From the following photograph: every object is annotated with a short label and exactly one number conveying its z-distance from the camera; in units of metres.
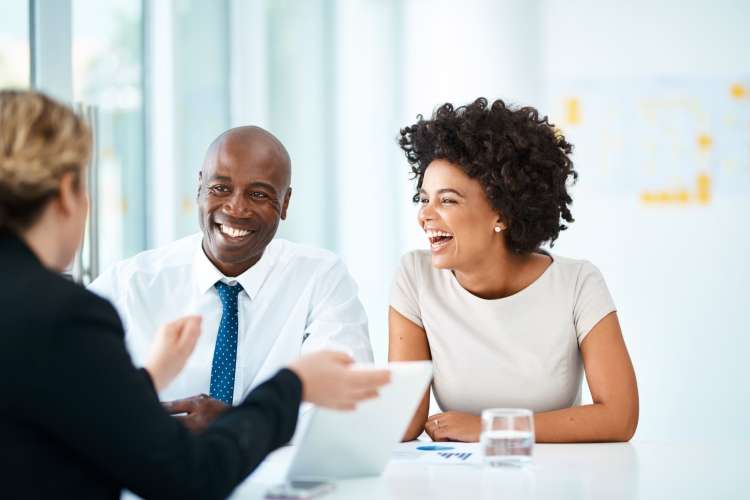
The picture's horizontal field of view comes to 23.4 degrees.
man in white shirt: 3.14
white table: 2.57
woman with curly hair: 3.12
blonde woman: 2.17
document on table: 2.75
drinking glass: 2.69
